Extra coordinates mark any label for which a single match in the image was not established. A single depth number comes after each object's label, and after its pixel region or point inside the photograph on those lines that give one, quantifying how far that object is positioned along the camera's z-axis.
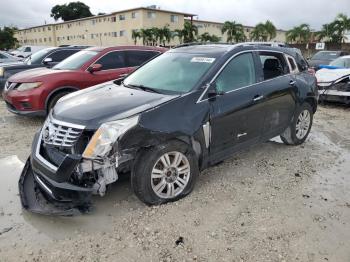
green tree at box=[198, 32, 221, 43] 49.97
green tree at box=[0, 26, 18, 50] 50.09
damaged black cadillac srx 3.26
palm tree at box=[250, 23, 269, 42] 56.74
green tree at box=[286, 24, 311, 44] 51.47
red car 6.95
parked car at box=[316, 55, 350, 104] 8.88
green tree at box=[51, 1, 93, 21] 79.81
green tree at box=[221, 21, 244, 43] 55.62
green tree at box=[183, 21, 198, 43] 49.34
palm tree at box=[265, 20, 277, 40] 56.50
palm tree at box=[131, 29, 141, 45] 49.42
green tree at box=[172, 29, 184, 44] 49.78
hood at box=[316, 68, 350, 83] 9.04
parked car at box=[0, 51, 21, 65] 13.57
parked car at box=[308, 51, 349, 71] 16.45
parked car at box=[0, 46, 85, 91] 9.95
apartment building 52.06
